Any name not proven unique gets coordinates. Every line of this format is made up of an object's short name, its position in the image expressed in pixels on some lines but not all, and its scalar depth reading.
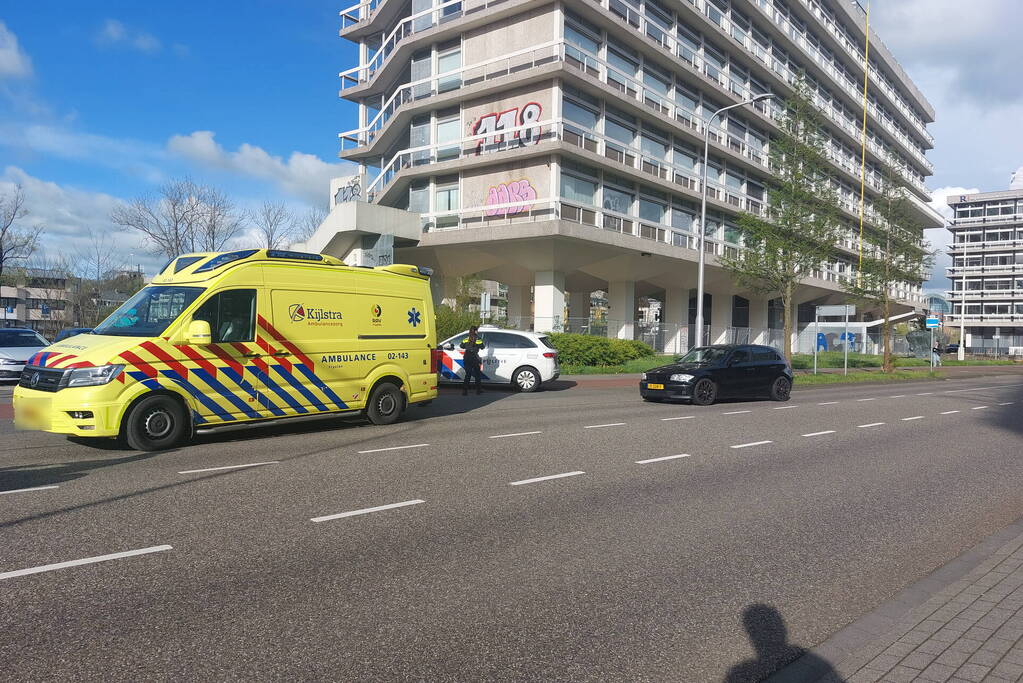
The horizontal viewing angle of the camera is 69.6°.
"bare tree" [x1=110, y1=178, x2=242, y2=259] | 44.69
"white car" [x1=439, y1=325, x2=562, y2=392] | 19.59
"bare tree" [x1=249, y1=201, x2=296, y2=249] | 53.09
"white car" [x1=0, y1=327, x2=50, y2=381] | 18.61
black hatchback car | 16.36
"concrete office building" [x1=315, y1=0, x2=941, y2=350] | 30.23
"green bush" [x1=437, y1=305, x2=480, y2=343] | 25.09
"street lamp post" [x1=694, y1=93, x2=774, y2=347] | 26.31
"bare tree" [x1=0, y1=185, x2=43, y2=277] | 39.09
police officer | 17.67
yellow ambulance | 8.41
